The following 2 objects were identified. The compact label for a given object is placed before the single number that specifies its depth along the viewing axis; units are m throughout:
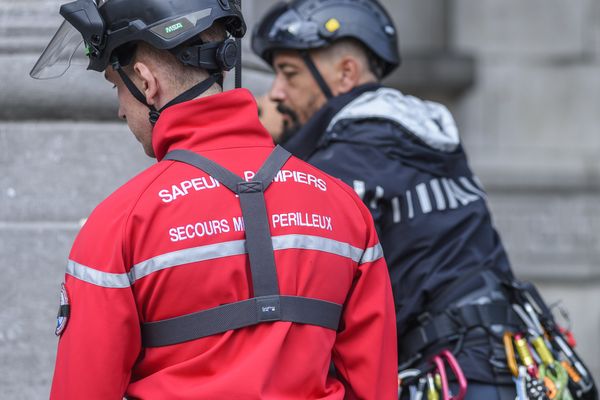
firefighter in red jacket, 4.40
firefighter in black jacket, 6.70
